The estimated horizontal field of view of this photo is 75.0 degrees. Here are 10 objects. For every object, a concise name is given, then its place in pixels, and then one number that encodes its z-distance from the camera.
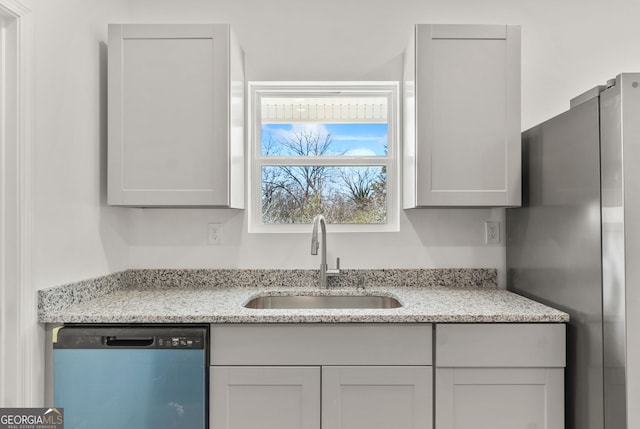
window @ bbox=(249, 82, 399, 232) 2.36
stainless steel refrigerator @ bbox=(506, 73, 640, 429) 1.34
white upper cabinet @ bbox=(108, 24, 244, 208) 1.90
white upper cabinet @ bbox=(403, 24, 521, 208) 1.91
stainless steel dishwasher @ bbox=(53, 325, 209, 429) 1.56
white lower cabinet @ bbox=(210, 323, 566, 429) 1.58
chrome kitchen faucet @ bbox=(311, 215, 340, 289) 2.12
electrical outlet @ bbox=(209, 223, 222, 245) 2.25
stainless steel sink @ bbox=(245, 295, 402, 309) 2.14
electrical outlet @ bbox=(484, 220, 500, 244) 2.23
